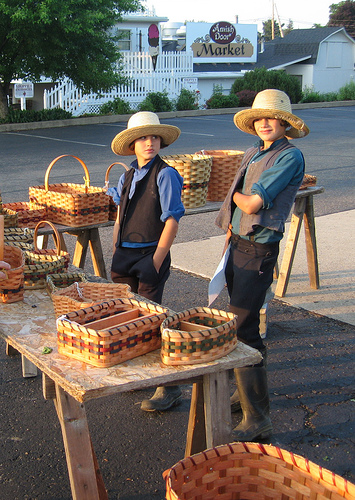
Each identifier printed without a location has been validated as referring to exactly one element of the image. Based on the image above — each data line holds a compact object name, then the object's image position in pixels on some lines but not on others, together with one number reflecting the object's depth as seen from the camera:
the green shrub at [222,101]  28.95
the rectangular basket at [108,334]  2.36
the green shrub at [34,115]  20.94
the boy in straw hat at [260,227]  3.34
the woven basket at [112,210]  4.91
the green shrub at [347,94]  35.34
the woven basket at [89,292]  2.91
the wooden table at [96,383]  2.28
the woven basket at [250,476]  2.18
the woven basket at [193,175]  5.11
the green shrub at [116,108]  24.69
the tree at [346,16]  71.31
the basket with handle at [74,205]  4.61
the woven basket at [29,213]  4.51
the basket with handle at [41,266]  3.36
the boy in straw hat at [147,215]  3.61
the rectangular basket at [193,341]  2.39
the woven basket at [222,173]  5.44
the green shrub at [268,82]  32.28
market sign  37.28
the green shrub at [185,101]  27.67
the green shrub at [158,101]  26.72
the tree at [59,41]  19.12
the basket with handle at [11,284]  3.04
